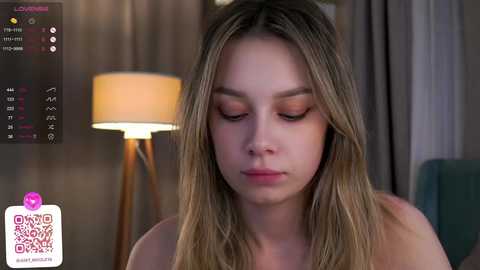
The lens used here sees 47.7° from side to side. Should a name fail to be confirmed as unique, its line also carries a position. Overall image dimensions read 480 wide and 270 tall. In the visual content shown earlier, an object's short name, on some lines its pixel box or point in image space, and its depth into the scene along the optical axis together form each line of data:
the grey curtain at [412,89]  2.36
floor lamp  2.17
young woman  0.66
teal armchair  2.04
